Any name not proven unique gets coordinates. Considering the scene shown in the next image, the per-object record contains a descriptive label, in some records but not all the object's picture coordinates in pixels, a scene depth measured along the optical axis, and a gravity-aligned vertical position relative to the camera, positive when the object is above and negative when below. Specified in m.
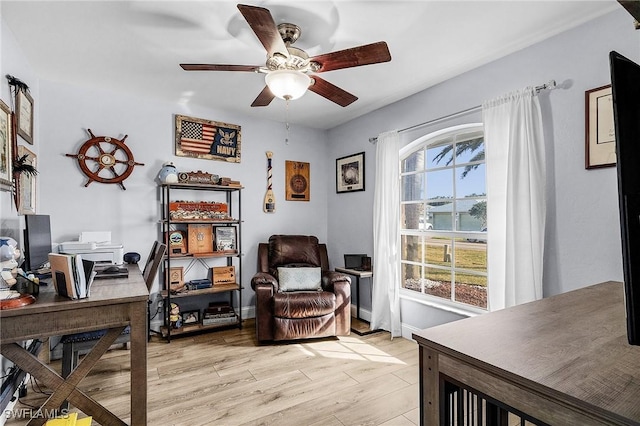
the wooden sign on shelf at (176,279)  3.39 -0.65
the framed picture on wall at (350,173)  3.98 +0.55
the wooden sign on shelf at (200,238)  3.51 -0.23
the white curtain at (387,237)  3.37 -0.25
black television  0.57 +0.08
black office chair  1.87 -0.75
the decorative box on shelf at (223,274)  3.65 -0.66
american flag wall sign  3.60 +0.93
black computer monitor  1.87 -0.13
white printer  2.68 -0.23
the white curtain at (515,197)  2.24 +0.11
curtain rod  2.23 +0.88
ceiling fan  1.78 +0.96
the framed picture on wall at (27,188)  2.32 +0.26
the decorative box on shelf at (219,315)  3.47 -1.08
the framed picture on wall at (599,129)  1.94 +0.50
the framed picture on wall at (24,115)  2.28 +0.82
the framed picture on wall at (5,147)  1.95 +0.48
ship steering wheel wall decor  3.12 +0.61
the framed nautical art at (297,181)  4.29 +0.48
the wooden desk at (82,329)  1.36 -0.49
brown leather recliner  3.08 -0.92
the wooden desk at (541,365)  0.67 -0.39
